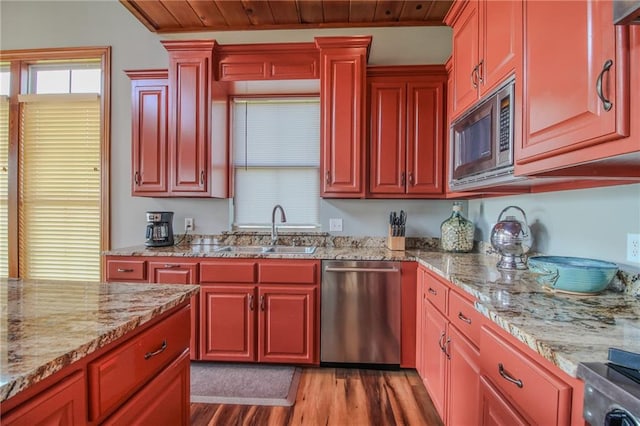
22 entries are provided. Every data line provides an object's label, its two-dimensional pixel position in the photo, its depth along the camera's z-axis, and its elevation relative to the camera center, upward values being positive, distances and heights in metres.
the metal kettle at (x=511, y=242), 1.64 -0.15
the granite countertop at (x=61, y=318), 0.63 -0.31
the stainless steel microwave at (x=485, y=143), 1.38 +0.39
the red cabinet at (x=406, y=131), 2.51 +0.69
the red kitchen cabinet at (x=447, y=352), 1.31 -0.71
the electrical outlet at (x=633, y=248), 1.18 -0.13
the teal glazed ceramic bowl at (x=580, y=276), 1.15 -0.23
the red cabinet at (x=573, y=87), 0.81 +0.40
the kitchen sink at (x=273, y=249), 2.59 -0.32
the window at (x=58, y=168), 3.05 +0.44
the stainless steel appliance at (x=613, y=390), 0.54 -0.33
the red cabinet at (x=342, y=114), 2.47 +0.81
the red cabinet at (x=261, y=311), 2.29 -0.73
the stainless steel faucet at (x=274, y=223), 2.72 -0.09
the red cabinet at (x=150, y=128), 2.67 +0.74
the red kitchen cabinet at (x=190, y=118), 2.58 +0.81
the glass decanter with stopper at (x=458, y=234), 2.40 -0.15
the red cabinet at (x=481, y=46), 1.36 +0.88
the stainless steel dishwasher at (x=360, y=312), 2.26 -0.73
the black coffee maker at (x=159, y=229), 2.68 -0.15
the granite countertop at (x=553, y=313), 0.73 -0.31
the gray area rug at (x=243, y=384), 2.00 -1.20
